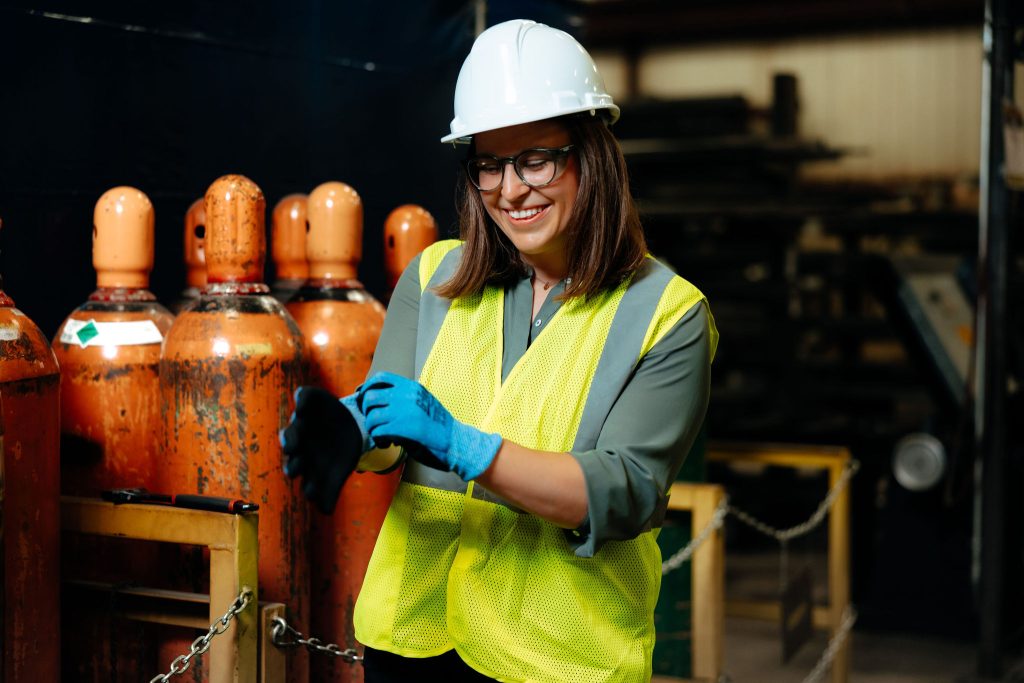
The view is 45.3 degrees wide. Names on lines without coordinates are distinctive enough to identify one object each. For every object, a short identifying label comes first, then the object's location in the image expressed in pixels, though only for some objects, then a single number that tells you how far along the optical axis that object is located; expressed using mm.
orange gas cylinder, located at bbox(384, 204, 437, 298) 3062
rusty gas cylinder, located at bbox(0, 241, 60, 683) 2172
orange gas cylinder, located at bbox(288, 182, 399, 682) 2748
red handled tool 2186
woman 1719
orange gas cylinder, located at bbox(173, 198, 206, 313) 2889
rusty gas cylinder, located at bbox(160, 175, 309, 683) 2434
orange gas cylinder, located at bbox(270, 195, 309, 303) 2963
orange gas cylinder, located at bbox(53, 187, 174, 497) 2533
